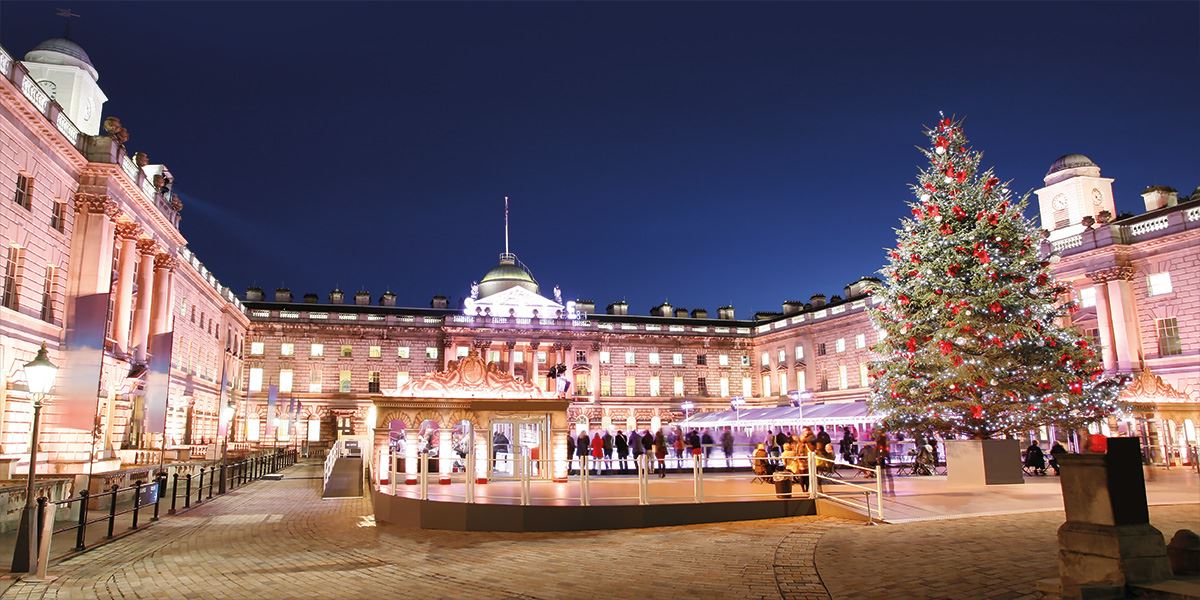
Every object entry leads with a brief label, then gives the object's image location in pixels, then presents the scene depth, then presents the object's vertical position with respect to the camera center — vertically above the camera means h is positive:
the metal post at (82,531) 12.95 -1.51
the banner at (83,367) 26.19 +2.55
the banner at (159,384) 32.38 +2.35
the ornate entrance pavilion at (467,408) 20.91 +0.69
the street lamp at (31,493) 10.72 -0.73
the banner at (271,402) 49.72 +2.28
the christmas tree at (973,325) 22.31 +2.93
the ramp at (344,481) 25.25 -1.53
